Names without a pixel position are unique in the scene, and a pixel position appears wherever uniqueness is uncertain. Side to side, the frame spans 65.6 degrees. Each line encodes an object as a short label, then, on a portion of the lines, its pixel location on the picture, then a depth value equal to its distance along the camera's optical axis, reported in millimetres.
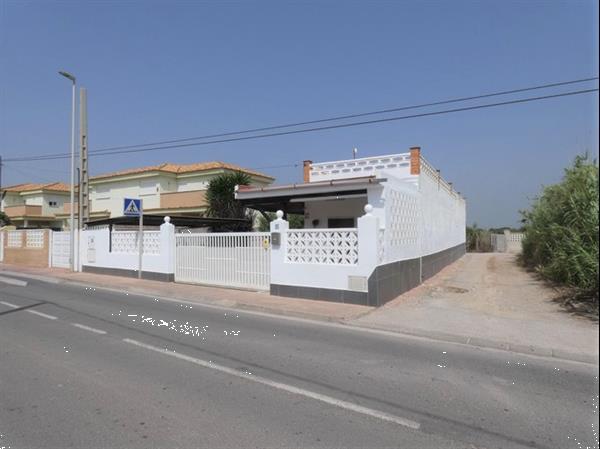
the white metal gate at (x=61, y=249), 21766
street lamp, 19641
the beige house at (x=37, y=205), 47469
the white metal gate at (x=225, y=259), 12758
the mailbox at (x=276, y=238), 11930
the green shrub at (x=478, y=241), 44312
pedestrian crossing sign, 15461
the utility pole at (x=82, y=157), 20359
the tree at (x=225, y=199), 25172
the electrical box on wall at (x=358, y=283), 10422
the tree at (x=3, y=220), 42997
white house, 10562
